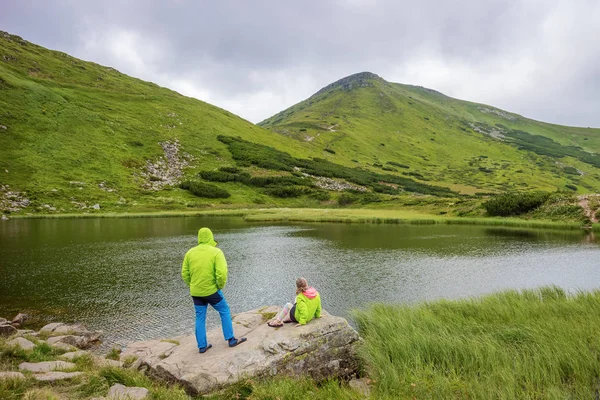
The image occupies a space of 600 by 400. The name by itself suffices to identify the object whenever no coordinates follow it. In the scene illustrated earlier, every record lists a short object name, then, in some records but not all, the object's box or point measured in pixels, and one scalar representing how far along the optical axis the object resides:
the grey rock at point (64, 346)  12.66
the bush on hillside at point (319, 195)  101.44
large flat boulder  8.94
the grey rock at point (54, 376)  8.75
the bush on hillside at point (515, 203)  59.19
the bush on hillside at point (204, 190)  94.62
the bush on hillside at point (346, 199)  97.47
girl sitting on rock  10.91
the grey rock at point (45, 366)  9.80
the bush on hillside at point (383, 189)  122.62
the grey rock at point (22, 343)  11.70
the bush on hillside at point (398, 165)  185.05
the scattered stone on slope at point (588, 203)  50.94
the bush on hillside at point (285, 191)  103.30
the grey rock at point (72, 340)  13.71
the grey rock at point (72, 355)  11.45
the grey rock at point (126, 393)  7.62
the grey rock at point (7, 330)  13.89
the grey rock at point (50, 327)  15.09
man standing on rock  10.49
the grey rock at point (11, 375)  8.13
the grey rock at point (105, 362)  11.36
